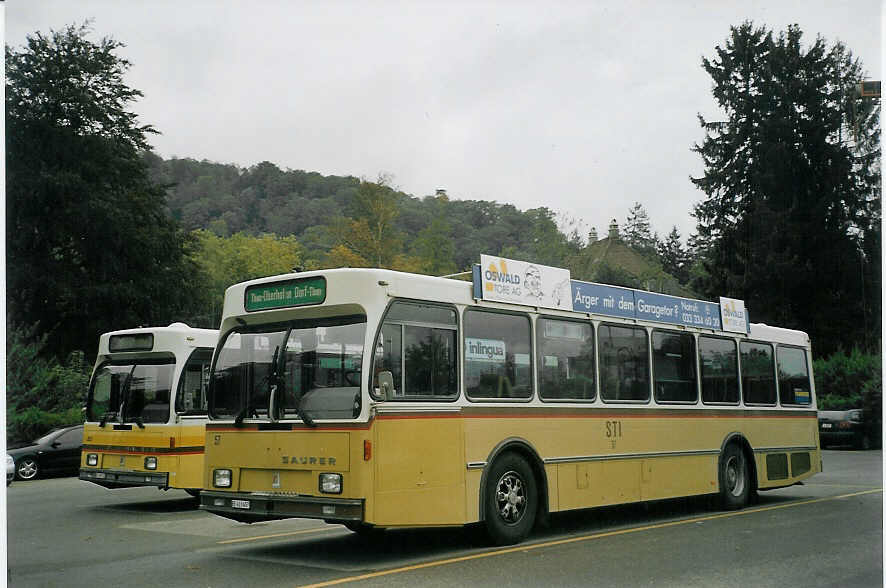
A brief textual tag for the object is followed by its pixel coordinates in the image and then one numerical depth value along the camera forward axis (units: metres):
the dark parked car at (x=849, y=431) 28.30
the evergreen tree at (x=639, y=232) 75.44
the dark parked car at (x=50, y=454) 21.34
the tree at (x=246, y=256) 65.19
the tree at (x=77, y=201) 33.84
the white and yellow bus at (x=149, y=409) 14.34
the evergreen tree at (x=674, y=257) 81.69
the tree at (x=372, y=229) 54.81
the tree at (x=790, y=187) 34.75
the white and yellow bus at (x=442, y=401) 9.02
